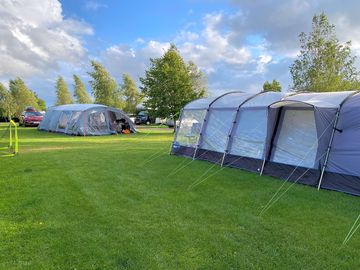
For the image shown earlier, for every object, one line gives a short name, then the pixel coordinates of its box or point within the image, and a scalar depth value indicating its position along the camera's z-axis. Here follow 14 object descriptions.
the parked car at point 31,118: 30.02
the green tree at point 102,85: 37.53
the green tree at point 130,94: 44.44
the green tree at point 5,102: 46.40
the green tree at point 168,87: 23.12
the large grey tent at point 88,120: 19.48
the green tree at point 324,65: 15.61
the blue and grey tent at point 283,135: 6.20
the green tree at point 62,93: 48.06
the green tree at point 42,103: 71.55
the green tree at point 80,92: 44.84
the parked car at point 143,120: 37.22
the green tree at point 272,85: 35.97
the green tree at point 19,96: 47.62
